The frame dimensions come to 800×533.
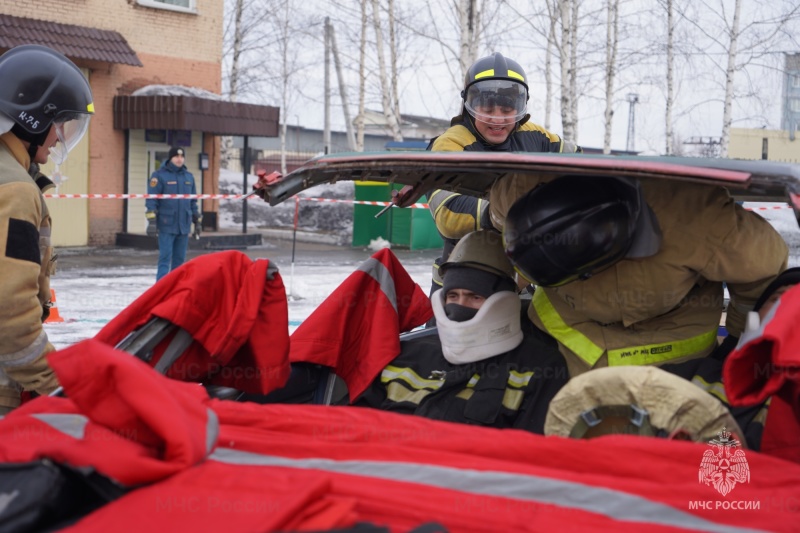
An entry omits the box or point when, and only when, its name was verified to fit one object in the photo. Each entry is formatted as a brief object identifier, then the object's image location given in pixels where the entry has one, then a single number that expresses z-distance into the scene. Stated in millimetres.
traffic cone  8383
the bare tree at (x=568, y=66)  17219
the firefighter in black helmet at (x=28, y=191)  2986
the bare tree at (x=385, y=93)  20203
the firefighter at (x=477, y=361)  3111
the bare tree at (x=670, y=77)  19802
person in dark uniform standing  11531
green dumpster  17234
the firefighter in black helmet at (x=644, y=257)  2746
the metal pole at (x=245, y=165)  18547
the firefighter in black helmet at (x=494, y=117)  4492
